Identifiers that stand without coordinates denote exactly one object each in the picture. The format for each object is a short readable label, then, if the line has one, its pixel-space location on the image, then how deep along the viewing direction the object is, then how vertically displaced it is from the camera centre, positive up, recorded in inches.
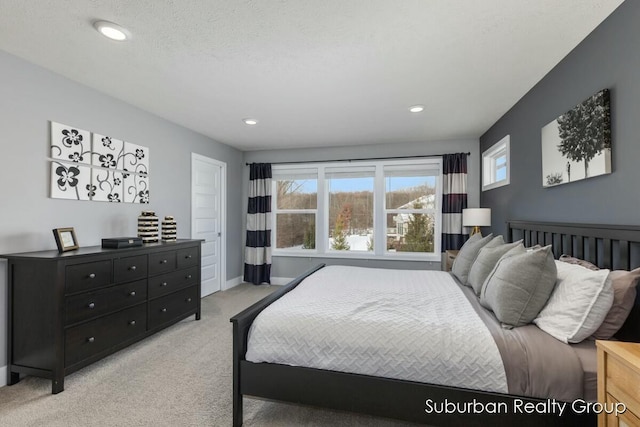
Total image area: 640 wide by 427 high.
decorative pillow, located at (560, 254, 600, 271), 69.8 -11.6
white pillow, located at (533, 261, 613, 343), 56.9 -18.1
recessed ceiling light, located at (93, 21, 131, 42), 73.5 +46.8
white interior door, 170.6 +0.0
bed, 56.0 -35.7
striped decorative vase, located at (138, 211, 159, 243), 124.7 -4.7
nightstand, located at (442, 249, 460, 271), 154.8 -22.5
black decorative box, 103.7 -9.9
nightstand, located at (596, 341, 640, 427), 38.1 -22.5
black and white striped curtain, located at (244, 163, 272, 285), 208.8 -7.0
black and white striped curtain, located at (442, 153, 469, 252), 177.6 +9.7
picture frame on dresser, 93.5 -7.8
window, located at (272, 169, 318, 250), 209.5 +5.1
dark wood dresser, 83.0 -28.3
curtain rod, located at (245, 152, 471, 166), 184.2 +36.6
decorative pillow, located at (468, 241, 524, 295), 88.6 -14.3
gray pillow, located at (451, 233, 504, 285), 107.5 -15.6
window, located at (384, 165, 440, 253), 189.8 +5.3
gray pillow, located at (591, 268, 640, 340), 57.3 -16.9
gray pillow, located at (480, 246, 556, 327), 65.3 -16.1
